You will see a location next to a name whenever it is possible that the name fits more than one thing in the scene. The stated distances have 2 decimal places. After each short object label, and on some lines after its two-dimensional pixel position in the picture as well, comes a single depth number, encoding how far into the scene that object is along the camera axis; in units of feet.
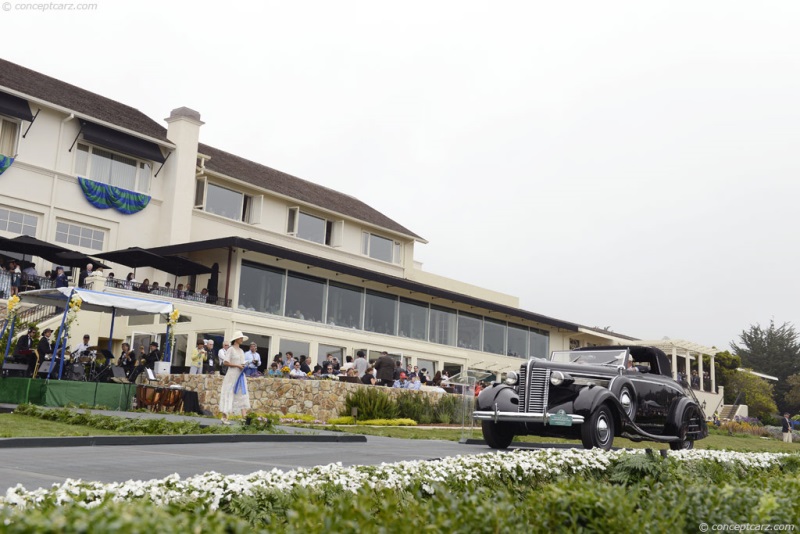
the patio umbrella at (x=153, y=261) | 93.39
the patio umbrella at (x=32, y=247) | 84.48
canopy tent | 66.08
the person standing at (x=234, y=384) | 54.13
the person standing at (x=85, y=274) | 91.97
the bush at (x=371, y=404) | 70.08
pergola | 157.58
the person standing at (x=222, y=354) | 73.67
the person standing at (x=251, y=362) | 78.89
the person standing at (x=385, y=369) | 83.15
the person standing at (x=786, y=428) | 110.74
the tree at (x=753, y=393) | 181.06
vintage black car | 40.70
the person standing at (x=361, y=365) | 83.35
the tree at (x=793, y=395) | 229.86
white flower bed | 15.90
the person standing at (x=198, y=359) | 79.61
